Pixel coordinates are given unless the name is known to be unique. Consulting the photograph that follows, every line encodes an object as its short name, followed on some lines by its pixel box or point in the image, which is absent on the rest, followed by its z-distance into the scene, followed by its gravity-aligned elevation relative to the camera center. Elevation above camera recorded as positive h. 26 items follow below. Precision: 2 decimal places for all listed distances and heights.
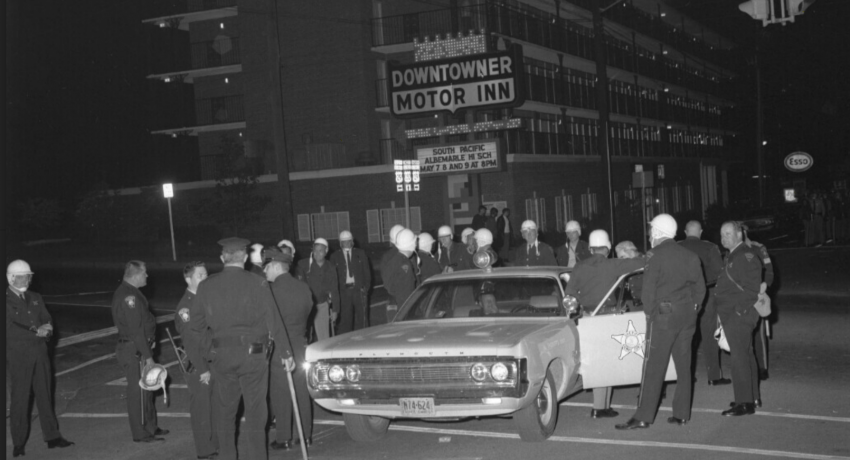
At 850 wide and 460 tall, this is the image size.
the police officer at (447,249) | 14.42 -0.78
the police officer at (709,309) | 10.62 -1.45
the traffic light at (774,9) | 14.76 +2.56
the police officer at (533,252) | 13.69 -0.86
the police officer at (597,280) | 9.04 -0.87
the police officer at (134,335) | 8.80 -1.07
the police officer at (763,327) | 10.25 -1.71
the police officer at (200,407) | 8.35 -1.69
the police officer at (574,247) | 13.88 -0.85
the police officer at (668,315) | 8.44 -1.17
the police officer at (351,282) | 13.73 -1.12
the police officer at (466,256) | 13.92 -0.88
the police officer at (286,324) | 8.60 -1.05
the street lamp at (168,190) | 33.16 +0.92
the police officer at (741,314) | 8.97 -1.29
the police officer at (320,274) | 12.62 -0.89
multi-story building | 37.53 +4.00
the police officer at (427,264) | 13.41 -0.92
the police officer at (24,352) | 8.86 -1.16
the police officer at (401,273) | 12.45 -0.93
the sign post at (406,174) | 31.36 +0.88
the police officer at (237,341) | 7.37 -0.99
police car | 7.69 -1.35
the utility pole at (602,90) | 26.67 +2.72
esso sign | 37.78 +0.49
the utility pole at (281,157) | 22.44 +1.24
